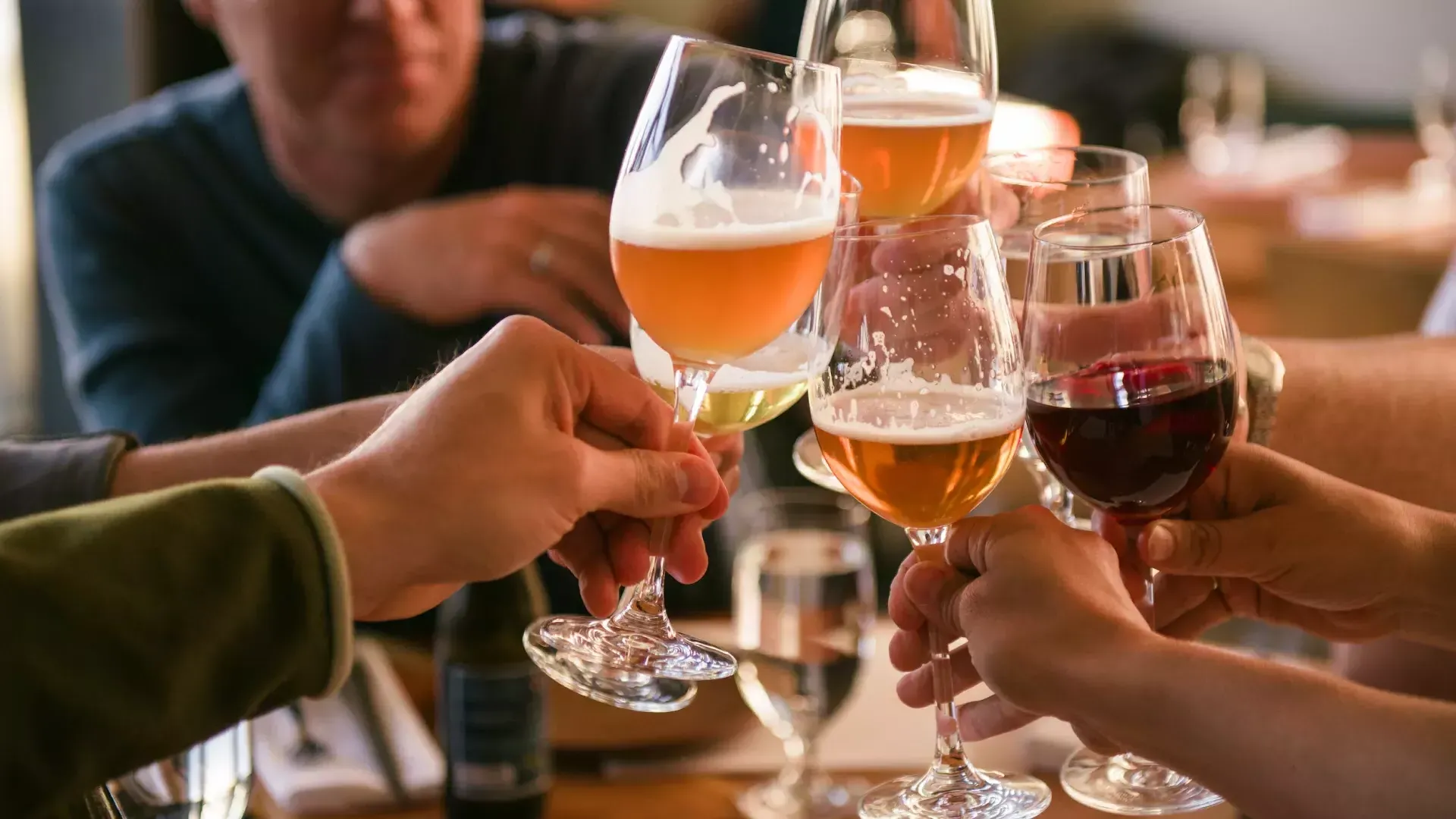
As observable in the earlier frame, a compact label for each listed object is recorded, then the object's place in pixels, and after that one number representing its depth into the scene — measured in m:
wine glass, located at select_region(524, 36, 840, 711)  1.27
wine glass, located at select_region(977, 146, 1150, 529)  1.41
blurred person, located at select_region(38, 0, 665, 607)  1.98
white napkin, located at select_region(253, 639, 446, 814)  1.53
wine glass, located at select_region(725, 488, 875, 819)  1.53
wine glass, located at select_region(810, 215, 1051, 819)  1.29
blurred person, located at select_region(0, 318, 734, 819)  1.25
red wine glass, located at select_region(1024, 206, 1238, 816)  1.29
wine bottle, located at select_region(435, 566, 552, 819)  1.51
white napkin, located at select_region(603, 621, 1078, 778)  1.55
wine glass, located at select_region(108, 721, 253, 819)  1.36
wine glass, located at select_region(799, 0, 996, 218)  1.39
